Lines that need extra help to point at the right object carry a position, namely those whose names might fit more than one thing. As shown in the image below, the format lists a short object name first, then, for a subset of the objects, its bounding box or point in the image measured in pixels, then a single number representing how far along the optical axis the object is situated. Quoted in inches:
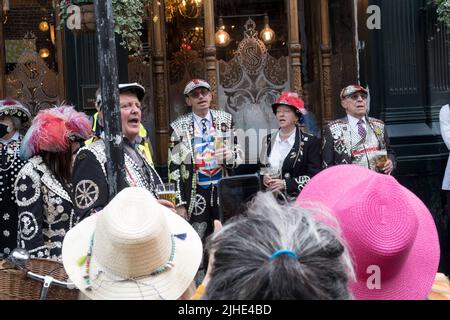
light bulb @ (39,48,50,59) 306.2
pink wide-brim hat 87.1
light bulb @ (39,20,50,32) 305.4
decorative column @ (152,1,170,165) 314.7
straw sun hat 98.0
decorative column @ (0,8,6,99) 304.3
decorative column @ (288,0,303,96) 323.9
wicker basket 126.5
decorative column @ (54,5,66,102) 298.8
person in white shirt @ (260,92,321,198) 243.6
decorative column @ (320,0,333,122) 333.1
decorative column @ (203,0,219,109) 315.6
